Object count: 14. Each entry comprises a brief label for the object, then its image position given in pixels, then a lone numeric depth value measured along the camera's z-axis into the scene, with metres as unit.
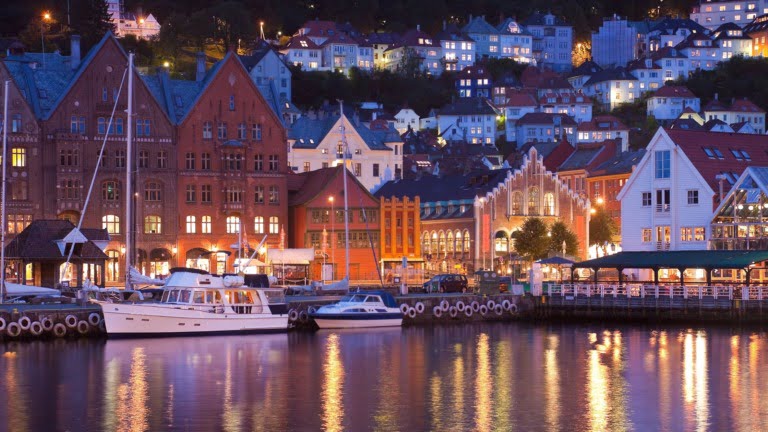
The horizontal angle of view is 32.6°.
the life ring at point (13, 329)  67.62
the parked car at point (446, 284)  91.88
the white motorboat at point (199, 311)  68.94
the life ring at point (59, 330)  68.75
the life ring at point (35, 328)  68.12
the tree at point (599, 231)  131.38
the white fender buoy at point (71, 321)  69.25
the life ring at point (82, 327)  69.44
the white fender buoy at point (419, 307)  81.44
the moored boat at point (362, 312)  75.94
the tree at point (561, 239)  114.38
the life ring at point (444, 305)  82.38
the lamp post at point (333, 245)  105.99
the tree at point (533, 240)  113.12
